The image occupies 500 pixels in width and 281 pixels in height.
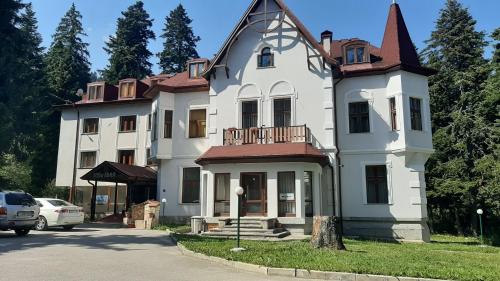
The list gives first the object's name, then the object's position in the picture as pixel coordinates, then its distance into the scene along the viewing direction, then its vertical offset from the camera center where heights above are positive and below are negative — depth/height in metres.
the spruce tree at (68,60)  41.44 +15.99
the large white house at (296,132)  18.27 +3.55
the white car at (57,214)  17.77 -0.64
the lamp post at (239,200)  11.24 -0.65
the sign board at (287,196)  17.88 +0.23
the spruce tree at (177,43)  53.72 +22.20
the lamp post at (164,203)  22.44 -0.14
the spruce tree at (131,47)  45.41 +18.46
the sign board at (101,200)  29.34 +0.02
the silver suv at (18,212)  14.76 -0.45
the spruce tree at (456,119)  28.11 +6.23
